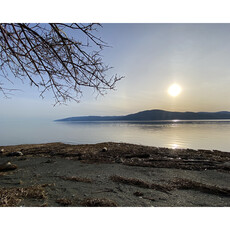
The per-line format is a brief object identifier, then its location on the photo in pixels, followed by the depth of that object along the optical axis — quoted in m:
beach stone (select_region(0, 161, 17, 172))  4.65
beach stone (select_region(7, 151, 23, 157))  7.09
